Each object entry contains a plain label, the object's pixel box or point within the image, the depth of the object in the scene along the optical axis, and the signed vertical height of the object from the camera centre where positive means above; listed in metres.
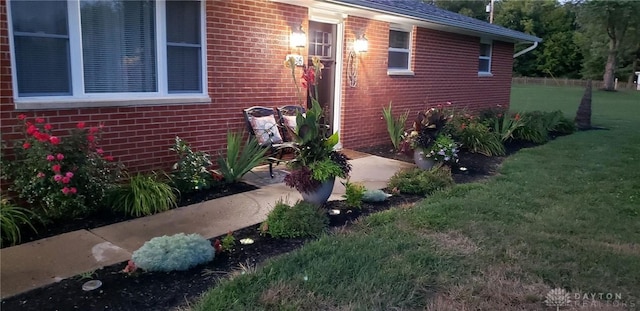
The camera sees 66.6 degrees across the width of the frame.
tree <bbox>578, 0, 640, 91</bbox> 46.66 +5.89
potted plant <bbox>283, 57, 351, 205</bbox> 5.36 -0.96
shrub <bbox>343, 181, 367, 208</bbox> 5.84 -1.41
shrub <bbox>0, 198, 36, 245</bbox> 4.42 -1.43
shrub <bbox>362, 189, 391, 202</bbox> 6.13 -1.48
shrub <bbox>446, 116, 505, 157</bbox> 10.07 -1.23
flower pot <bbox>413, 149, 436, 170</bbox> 7.86 -1.31
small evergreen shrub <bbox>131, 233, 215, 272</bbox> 3.89 -1.46
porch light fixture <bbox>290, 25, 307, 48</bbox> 8.31 +0.65
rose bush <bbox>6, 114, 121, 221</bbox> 4.76 -1.01
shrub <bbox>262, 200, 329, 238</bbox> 4.79 -1.44
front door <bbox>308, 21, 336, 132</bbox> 9.27 +0.42
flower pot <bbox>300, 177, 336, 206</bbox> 5.44 -1.30
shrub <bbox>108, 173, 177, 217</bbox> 5.37 -1.39
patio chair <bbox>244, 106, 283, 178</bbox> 7.39 -0.82
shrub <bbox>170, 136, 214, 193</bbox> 6.20 -1.24
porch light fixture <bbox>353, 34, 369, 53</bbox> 9.72 +0.65
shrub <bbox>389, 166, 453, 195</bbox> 6.71 -1.42
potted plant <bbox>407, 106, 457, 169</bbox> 7.77 -0.94
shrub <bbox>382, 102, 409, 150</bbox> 10.40 -1.07
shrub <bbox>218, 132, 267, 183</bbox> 6.74 -1.19
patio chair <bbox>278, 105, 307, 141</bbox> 7.99 -0.65
